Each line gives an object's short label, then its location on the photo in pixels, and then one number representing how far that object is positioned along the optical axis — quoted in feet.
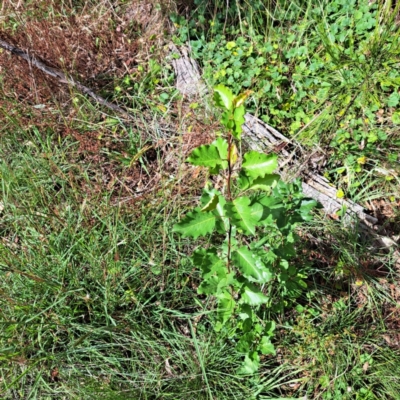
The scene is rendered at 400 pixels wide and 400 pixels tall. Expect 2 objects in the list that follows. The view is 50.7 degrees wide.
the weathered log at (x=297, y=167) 8.25
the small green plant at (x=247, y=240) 4.44
